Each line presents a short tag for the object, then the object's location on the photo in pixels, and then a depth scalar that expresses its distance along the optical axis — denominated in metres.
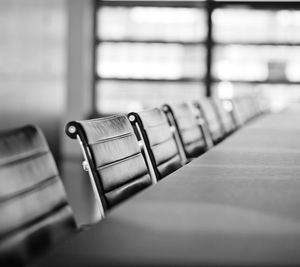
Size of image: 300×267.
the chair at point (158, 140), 2.16
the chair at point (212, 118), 3.46
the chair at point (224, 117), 3.89
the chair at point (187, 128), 2.79
